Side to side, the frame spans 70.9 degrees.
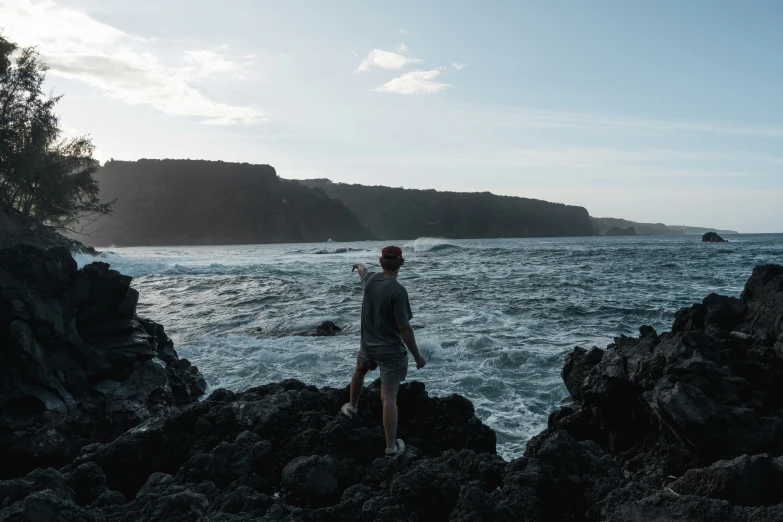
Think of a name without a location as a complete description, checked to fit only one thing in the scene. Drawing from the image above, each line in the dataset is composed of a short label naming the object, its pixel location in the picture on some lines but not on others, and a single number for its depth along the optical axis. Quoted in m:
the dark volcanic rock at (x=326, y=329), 14.29
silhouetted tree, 30.80
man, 4.90
